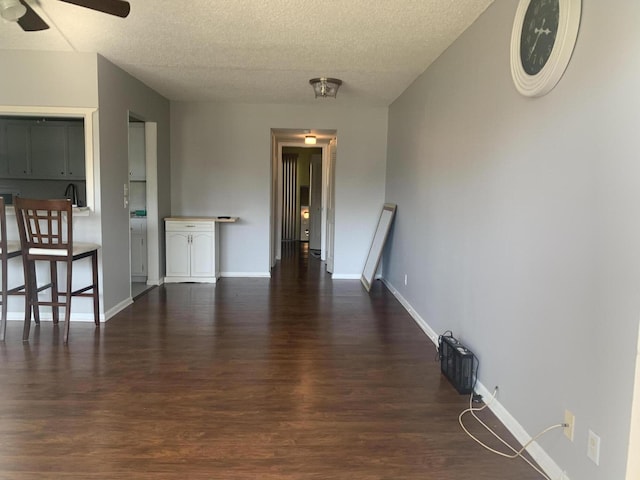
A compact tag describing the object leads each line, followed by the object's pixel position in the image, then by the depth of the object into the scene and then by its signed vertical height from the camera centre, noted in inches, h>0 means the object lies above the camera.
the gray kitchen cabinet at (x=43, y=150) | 212.7 +23.1
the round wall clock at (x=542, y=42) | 71.3 +29.3
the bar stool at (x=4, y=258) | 132.1 -19.6
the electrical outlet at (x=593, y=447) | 64.7 -36.4
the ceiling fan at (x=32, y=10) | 97.0 +43.8
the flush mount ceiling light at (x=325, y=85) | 179.2 +48.3
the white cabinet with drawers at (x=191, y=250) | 224.8 -26.6
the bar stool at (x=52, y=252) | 133.3 -18.0
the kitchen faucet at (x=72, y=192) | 227.9 +2.5
